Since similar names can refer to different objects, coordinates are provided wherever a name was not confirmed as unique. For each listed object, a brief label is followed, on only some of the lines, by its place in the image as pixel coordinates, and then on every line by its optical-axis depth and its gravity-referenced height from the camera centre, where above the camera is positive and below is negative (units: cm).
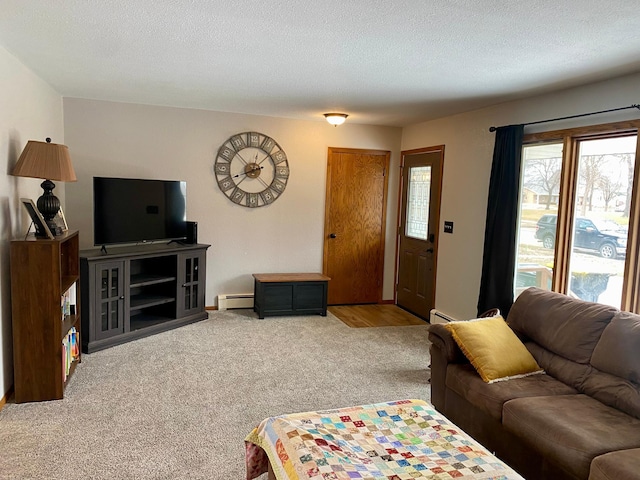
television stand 417 -94
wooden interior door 611 -24
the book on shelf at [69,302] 361 -85
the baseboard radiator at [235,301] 574 -123
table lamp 326 +18
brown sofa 208 -98
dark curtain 414 -9
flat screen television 447 -13
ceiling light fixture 527 +98
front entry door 555 -26
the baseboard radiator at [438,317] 522 -122
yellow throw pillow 276 -84
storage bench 546 -108
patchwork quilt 177 -99
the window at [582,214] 330 -1
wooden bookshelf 316 -85
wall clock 557 +39
